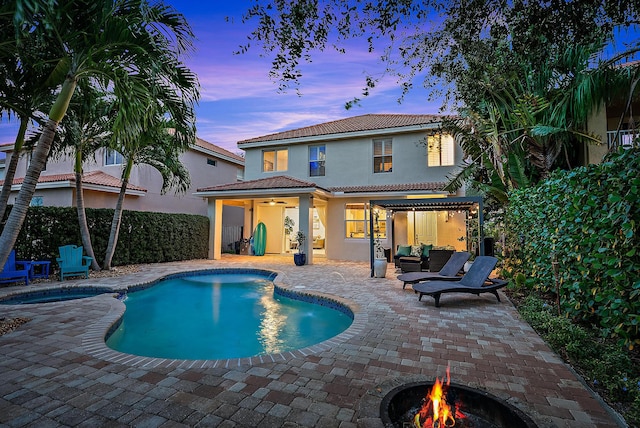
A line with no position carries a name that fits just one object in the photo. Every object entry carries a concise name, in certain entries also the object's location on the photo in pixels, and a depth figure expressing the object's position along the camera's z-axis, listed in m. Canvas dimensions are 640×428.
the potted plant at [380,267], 12.05
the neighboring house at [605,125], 11.66
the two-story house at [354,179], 17.05
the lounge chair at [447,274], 9.34
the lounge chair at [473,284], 7.77
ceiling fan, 20.34
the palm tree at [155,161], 12.59
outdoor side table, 10.52
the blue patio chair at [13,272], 9.48
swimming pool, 6.42
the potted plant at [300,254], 15.77
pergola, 11.12
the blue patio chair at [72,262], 10.90
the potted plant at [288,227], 22.39
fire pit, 2.86
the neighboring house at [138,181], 16.78
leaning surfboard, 20.80
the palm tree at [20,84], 5.94
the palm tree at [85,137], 10.84
